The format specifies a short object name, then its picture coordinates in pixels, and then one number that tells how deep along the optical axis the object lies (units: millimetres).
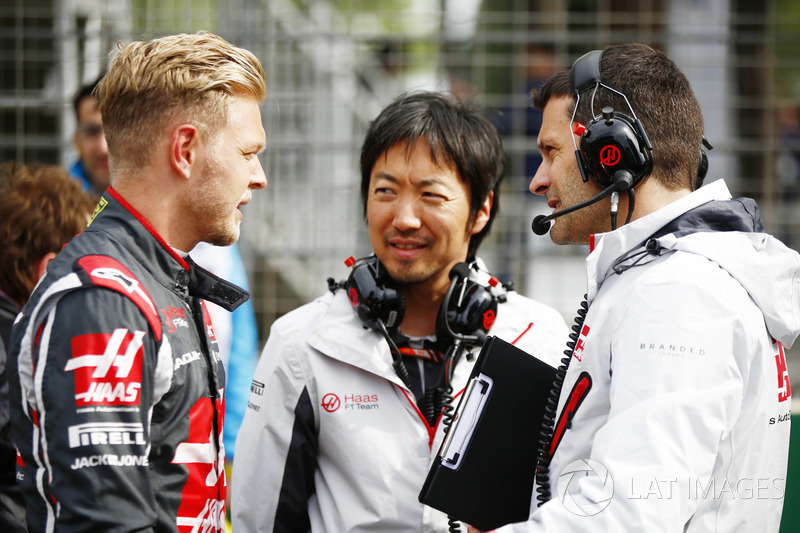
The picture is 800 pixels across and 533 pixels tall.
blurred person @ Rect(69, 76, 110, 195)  4590
